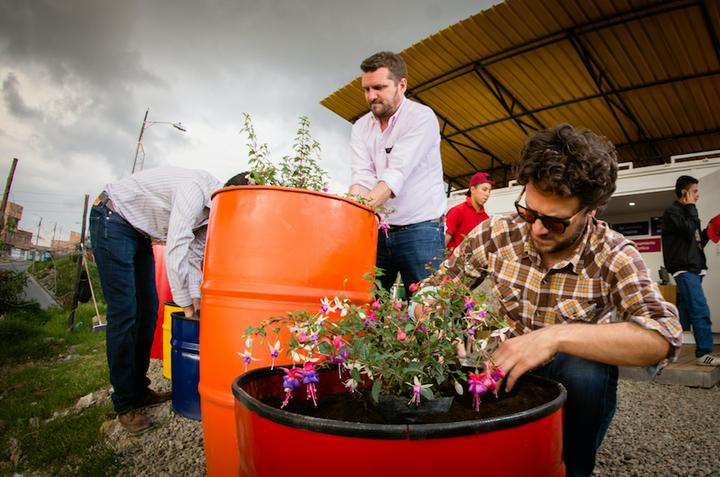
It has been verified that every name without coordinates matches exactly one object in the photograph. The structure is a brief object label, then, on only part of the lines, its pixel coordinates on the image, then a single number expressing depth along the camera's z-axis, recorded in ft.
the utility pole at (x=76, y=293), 17.62
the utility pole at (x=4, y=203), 23.07
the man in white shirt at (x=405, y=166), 6.12
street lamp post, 33.40
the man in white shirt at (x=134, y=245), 6.55
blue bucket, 6.40
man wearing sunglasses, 3.12
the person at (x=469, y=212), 13.05
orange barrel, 4.10
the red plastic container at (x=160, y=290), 10.75
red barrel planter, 1.81
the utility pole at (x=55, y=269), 27.37
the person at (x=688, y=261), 11.45
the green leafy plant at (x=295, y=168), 5.67
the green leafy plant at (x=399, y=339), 2.48
